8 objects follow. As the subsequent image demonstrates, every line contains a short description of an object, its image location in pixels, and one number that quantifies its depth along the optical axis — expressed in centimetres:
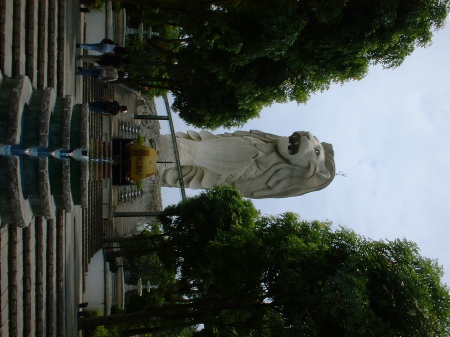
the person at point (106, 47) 1152
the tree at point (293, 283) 824
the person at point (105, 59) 1213
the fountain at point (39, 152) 544
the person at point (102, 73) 1163
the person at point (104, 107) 1226
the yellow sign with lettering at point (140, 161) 1240
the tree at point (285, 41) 1077
